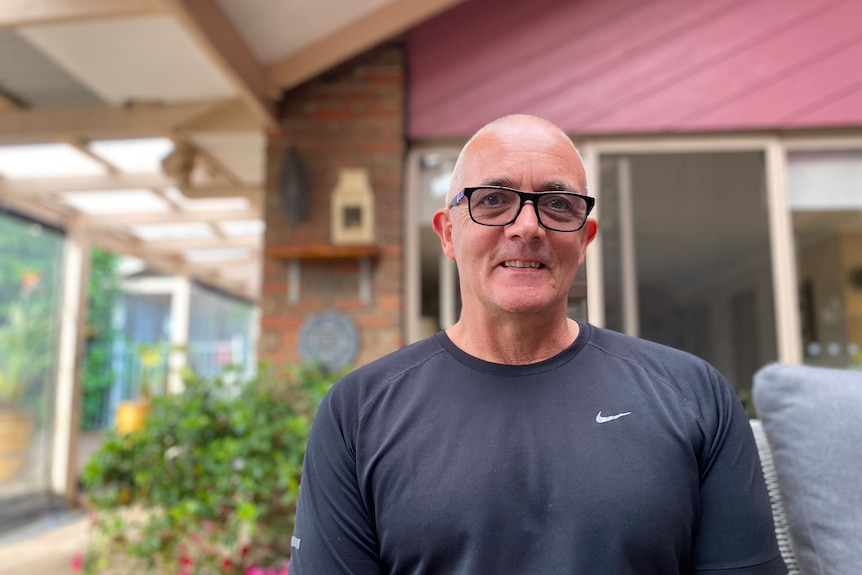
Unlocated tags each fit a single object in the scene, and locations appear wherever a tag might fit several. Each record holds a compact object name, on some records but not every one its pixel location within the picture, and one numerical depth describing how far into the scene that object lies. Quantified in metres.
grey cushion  1.04
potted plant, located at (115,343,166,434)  5.86
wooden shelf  2.95
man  0.90
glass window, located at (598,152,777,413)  3.14
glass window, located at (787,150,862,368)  3.09
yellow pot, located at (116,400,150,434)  5.83
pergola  2.60
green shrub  2.37
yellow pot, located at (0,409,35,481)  4.30
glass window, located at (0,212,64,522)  4.34
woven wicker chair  1.10
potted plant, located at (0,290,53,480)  4.33
